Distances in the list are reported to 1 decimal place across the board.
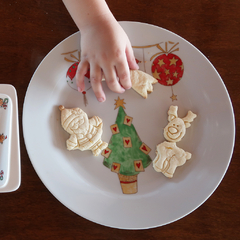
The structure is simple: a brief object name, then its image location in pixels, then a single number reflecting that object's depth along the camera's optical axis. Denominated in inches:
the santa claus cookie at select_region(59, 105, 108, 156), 22.6
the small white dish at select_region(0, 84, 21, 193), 20.9
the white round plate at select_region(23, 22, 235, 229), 21.9
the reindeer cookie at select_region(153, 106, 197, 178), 22.5
